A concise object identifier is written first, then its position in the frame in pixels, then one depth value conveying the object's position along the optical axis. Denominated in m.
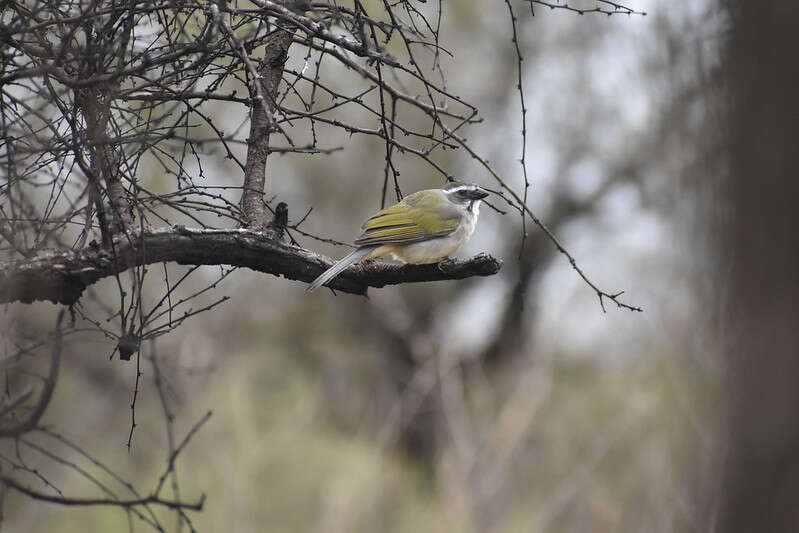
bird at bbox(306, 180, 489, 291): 9.06
